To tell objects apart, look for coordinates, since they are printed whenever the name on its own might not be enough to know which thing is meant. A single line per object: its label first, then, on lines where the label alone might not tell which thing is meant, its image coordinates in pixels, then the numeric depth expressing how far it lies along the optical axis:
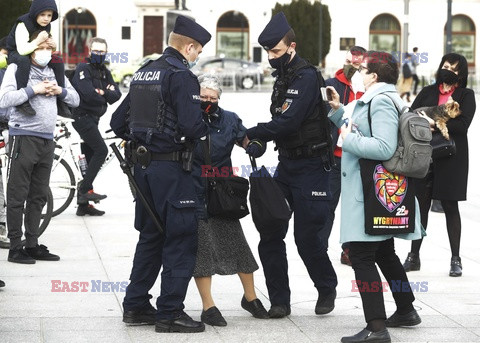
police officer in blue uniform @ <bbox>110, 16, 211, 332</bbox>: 6.32
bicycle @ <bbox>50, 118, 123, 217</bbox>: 10.75
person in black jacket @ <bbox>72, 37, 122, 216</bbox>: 10.95
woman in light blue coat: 6.29
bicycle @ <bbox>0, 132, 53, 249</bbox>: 9.30
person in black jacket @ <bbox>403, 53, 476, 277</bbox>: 8.41
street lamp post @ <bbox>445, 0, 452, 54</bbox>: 38.41
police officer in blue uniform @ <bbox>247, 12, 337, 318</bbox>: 6.76
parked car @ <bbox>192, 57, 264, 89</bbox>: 43.78
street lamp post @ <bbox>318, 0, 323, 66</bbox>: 47.56
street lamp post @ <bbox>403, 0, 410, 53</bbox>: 38.53
